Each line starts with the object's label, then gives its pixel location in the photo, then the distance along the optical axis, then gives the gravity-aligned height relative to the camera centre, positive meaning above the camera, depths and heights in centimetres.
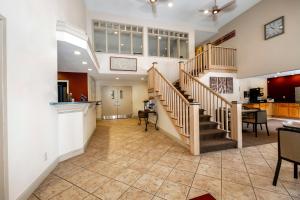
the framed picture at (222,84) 669 +65
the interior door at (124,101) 995 -11
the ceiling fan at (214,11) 565 +339
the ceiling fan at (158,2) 498 +374
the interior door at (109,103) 960 -21
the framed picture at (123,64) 675 +168
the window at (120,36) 703 +331
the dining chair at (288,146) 192 -67
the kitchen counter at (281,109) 820 -67
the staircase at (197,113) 339 -39
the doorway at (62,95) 352 +14
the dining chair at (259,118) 484 -67
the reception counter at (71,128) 301 -60
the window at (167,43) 780 +314
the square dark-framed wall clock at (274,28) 552 +273
